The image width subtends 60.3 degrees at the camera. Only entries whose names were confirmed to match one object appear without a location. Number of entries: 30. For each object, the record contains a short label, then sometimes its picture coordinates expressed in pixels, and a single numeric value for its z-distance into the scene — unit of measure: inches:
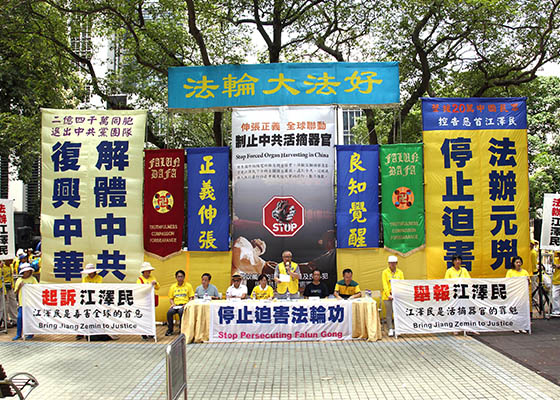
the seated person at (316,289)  396.8
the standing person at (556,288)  423.2
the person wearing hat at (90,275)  394.6
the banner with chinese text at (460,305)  357.1
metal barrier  174.4
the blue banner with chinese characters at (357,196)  426.3
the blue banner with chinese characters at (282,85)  427.5
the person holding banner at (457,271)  388.8
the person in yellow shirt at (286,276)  398.6
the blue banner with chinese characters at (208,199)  433.7
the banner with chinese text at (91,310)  364.2
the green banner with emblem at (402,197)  425.4
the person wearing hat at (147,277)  390.3
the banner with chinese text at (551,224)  407.8
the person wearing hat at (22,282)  374.6
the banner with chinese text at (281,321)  349.7
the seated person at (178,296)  386.0
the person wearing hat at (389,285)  367.2
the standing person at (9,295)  423.5
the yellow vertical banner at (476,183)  418.9
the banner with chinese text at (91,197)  430.6
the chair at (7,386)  201.3
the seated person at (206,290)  390.6
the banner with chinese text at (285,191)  425.7
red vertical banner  437.7
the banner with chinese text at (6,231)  396.5
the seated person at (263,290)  388.2
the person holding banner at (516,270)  391.2
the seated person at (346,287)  389.7
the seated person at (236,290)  386.9
